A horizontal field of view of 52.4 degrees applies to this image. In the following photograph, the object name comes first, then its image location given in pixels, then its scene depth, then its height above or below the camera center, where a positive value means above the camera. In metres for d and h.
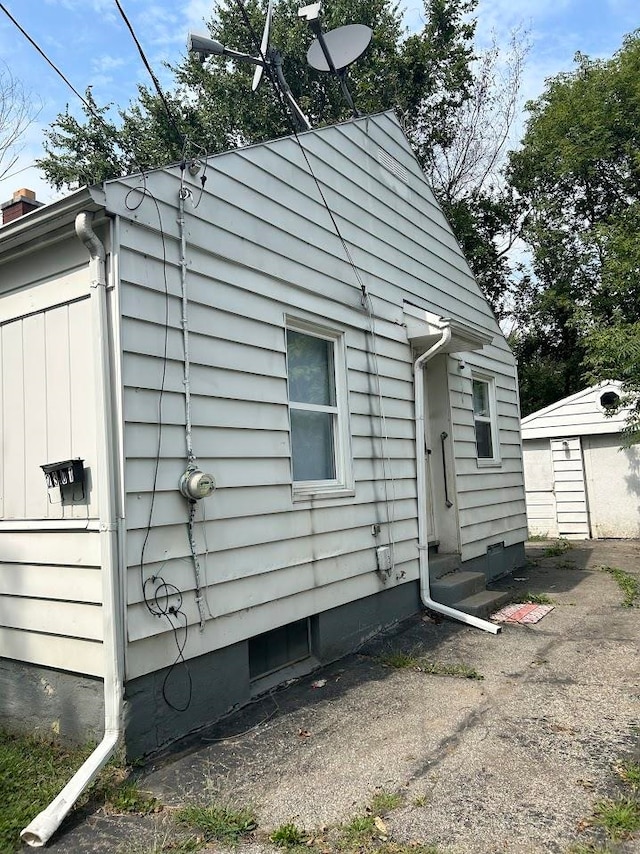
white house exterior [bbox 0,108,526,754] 3.85 +0.31
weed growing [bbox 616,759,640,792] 3.23 -1.59
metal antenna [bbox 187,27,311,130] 5.13 +3.66
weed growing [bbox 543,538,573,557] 11.46 -1.55
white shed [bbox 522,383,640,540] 13.38 -0.14
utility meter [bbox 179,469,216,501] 4.03 +0.00
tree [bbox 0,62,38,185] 11.80 +7.93
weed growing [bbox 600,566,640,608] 7.25 -1.54
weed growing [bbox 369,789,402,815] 3.10 -1.58
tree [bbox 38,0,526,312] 19.58 +11.63
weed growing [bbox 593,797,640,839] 2.83 -1.59
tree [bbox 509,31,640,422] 18.97 +8.86
